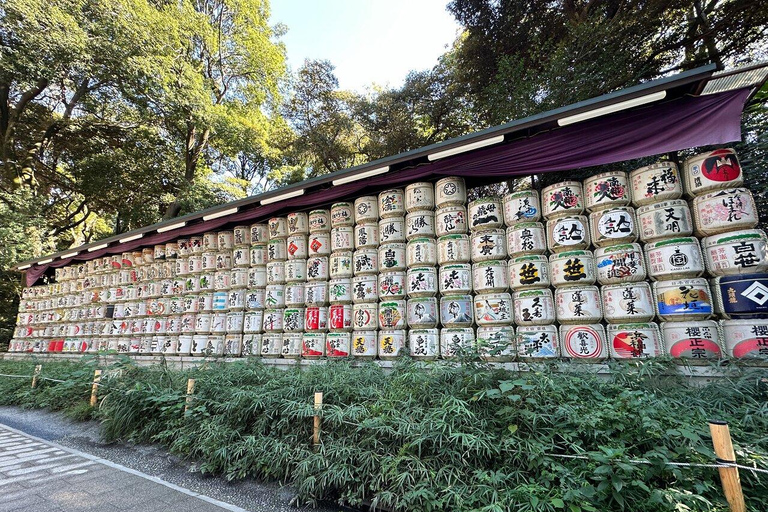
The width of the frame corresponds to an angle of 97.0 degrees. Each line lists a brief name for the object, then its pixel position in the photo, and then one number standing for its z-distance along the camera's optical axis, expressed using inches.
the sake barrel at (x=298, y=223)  254.8
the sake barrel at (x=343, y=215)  235.1
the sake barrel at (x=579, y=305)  155.2
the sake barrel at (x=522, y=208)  178.4
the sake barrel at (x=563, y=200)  169.2
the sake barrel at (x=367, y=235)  222.8
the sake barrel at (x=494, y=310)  172.7
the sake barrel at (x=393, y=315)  199.0
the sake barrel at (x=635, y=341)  142.1
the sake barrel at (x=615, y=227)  154.6
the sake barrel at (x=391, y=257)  208.5
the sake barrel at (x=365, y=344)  203.0
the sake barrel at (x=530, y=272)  168.4
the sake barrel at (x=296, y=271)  247.3
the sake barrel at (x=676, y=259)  140.8
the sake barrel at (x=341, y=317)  216.7
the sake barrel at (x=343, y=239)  230.5
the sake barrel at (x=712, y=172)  138.9
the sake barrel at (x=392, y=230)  213.2
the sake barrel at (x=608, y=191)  159.6
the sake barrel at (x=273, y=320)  246.4
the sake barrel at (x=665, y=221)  145.8
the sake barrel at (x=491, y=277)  177.5
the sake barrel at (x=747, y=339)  125.2
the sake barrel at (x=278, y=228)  264.1
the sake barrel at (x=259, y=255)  269.4
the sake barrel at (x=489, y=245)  182.1
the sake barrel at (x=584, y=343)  150.9
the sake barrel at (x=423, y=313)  189.8
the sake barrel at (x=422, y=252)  199.2
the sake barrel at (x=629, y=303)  146.6
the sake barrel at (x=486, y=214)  186.9
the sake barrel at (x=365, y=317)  208.1
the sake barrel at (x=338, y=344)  211.9
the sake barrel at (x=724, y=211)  134.2
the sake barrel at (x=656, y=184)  149.1
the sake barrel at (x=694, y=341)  132.9
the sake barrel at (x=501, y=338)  157.5
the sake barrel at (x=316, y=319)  227.6
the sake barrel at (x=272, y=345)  241.4
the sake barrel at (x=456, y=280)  185.5
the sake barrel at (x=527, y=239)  172.9
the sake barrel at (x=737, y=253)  130.0
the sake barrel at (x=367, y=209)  226.5
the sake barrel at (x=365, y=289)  213.0
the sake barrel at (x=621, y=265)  149.9
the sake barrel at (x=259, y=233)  275.6
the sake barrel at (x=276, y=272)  257.0
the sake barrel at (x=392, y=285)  202.8
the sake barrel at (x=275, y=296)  252.1
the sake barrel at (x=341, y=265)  225.9
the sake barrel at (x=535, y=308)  163.2
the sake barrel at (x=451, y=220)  195.9
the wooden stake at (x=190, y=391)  174.6
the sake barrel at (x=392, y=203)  217.0
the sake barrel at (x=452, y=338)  177.6
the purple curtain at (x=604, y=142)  141.9
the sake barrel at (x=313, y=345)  221.6
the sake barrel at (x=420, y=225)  203.8
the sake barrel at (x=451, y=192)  200.4
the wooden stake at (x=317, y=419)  133.1
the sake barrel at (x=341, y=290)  222.1
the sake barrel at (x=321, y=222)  246.4
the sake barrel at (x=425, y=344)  184.4
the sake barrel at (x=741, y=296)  127.8
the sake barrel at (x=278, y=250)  260.7
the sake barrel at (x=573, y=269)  159.3
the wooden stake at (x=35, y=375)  289.9
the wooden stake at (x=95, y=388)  230.8
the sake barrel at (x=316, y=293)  233.6
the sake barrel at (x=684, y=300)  136.9
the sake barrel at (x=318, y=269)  238.4
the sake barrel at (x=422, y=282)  194.2
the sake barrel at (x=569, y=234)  163.8
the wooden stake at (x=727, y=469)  77.3
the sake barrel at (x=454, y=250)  189.8
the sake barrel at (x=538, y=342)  158.4
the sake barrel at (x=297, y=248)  251.3
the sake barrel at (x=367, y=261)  218.1
